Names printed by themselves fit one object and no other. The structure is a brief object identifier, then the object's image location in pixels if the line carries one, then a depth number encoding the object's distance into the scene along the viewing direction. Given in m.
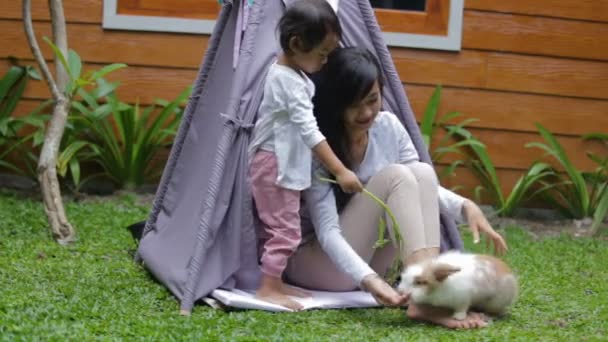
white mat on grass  3.27
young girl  3.19
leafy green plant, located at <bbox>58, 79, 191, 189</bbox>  5.49
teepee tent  3.39
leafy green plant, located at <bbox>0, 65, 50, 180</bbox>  5.48
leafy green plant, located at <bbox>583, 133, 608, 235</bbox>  5.60
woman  3.20
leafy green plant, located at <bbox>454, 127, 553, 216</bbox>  5.80
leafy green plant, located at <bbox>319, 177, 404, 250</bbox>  3.22
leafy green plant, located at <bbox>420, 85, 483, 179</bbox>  5.78
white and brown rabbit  3.01
